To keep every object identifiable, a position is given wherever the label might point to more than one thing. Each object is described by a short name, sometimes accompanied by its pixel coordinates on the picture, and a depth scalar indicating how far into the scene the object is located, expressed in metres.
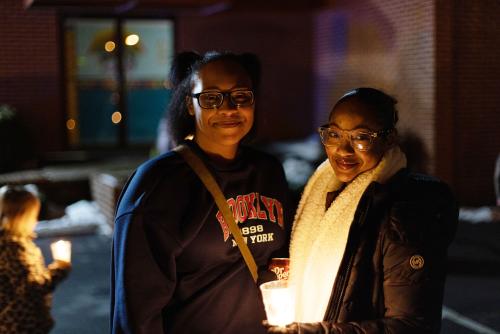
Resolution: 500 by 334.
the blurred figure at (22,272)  4.25
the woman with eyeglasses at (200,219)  2.41
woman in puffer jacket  2.08
